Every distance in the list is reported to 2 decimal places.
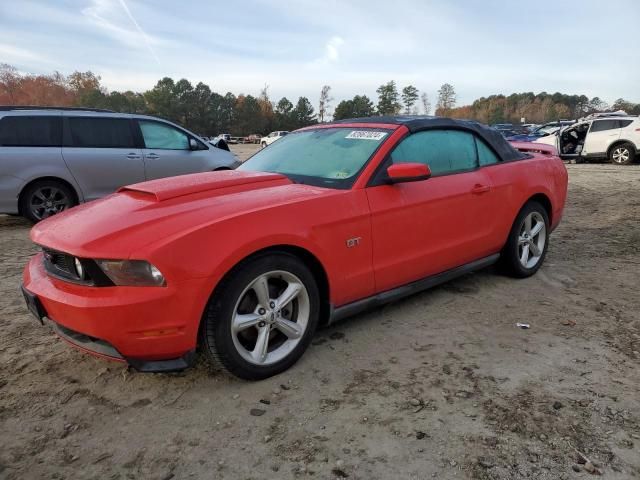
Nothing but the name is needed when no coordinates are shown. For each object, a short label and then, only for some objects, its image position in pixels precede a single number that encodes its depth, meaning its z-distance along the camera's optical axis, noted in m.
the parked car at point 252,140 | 73.34
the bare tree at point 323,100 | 108.25
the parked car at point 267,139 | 51.62
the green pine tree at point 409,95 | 110.62
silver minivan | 6.78
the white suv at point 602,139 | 15.67
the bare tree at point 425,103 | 118.19
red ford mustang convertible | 2.36
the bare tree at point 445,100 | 119.94
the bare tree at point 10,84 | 112.88
